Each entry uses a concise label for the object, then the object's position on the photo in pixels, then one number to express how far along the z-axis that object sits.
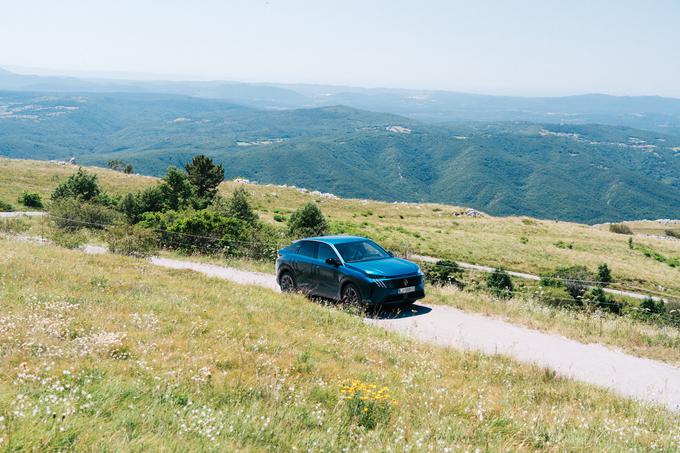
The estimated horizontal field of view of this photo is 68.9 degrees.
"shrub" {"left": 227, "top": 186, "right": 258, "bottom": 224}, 37.38
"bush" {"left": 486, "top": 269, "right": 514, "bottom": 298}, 30.14
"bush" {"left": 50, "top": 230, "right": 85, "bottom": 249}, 21.33
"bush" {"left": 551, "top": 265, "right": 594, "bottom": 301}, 31.41
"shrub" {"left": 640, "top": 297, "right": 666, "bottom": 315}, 23.67
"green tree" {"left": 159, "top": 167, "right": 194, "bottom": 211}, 38.66
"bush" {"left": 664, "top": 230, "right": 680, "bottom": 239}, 102.89
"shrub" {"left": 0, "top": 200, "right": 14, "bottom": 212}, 45.08
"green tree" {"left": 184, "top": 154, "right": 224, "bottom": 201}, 50.50
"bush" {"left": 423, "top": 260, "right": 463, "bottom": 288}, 18.88
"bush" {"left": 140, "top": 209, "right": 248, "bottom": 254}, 23.08
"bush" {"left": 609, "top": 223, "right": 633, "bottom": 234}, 94.78
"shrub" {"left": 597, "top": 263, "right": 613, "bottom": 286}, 40.51
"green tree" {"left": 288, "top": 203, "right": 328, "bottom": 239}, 34.62
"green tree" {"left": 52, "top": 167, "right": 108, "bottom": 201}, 41.12
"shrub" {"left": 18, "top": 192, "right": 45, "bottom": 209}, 51.19
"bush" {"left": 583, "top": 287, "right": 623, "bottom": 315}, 21.31
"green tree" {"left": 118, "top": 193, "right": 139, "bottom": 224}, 34.50
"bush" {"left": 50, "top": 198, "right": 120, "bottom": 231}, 27.64
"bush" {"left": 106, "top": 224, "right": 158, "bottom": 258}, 20.72
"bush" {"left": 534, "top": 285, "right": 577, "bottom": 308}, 17.15
